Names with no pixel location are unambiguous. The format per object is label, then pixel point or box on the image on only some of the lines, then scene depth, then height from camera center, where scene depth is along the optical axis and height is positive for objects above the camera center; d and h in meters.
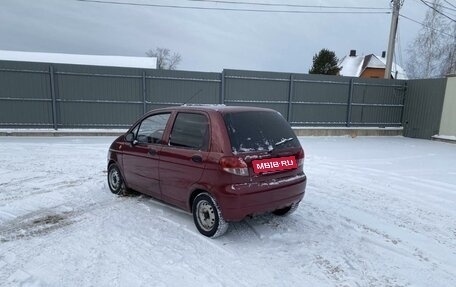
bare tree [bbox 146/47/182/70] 55.56 +5.76
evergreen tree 32.97 +3.44
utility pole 15.54 +3.34
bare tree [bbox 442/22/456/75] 30.88 +4.21
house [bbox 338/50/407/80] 42.29 +4.27
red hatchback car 3.66 -0.84
